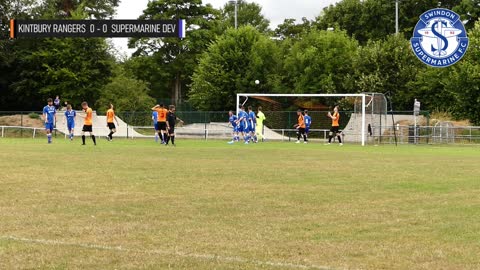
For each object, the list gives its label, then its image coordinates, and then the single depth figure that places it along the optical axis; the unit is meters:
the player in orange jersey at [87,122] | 33.14
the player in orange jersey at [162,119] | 36.06
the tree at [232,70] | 61.62
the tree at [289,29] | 99.50
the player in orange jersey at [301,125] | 41.38
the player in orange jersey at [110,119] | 37.69
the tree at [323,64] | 59.53
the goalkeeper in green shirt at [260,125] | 43.86
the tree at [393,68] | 56.28
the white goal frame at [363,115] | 41.38
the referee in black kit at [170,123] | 35.41
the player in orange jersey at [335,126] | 39.39
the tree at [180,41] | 79.44
